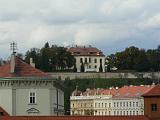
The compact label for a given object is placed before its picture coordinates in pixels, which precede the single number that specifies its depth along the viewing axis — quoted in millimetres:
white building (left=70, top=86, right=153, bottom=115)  178125
